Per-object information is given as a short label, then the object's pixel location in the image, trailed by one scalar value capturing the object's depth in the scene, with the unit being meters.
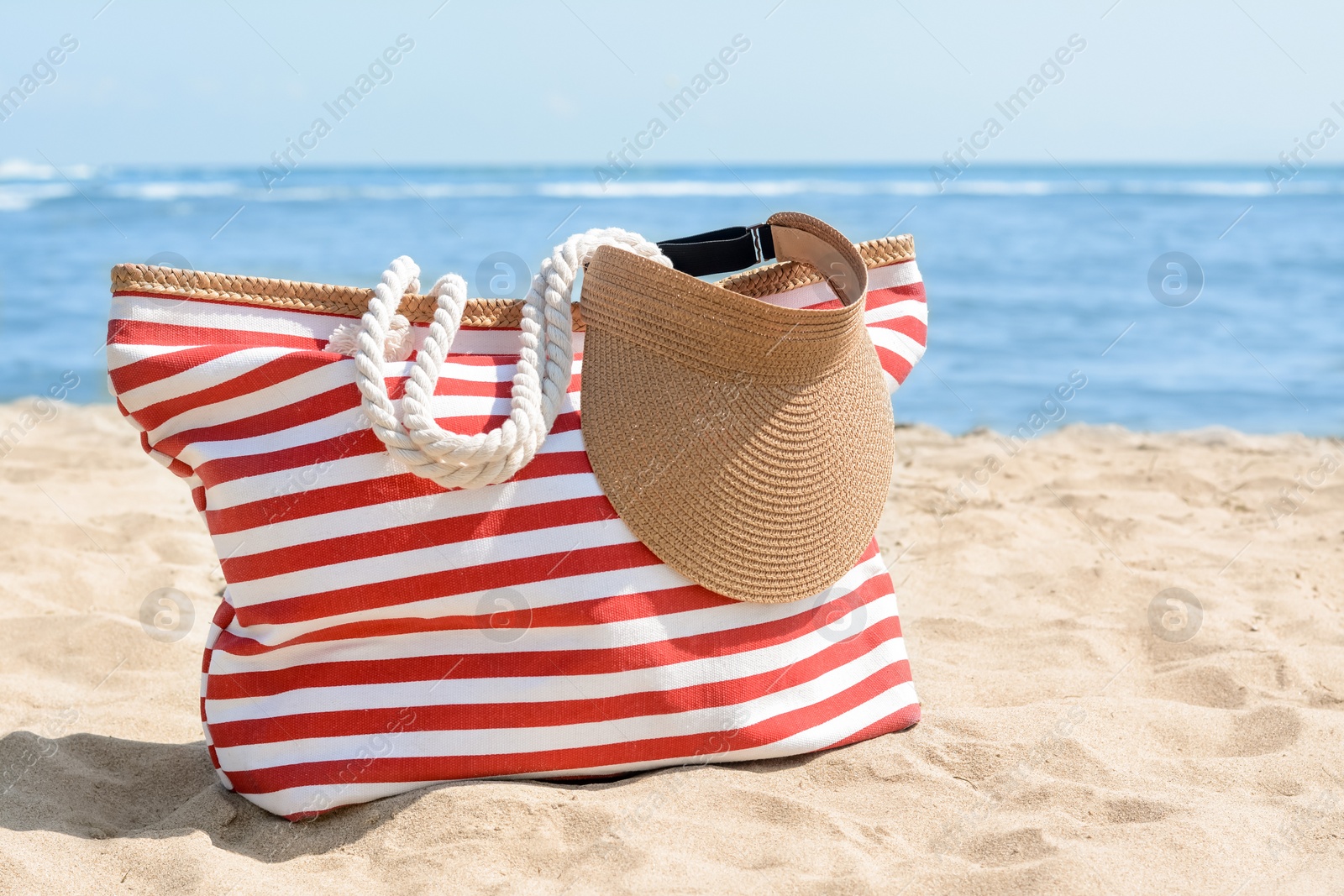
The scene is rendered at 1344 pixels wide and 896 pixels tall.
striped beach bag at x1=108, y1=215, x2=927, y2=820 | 1.95
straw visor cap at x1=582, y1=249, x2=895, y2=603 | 1.98
